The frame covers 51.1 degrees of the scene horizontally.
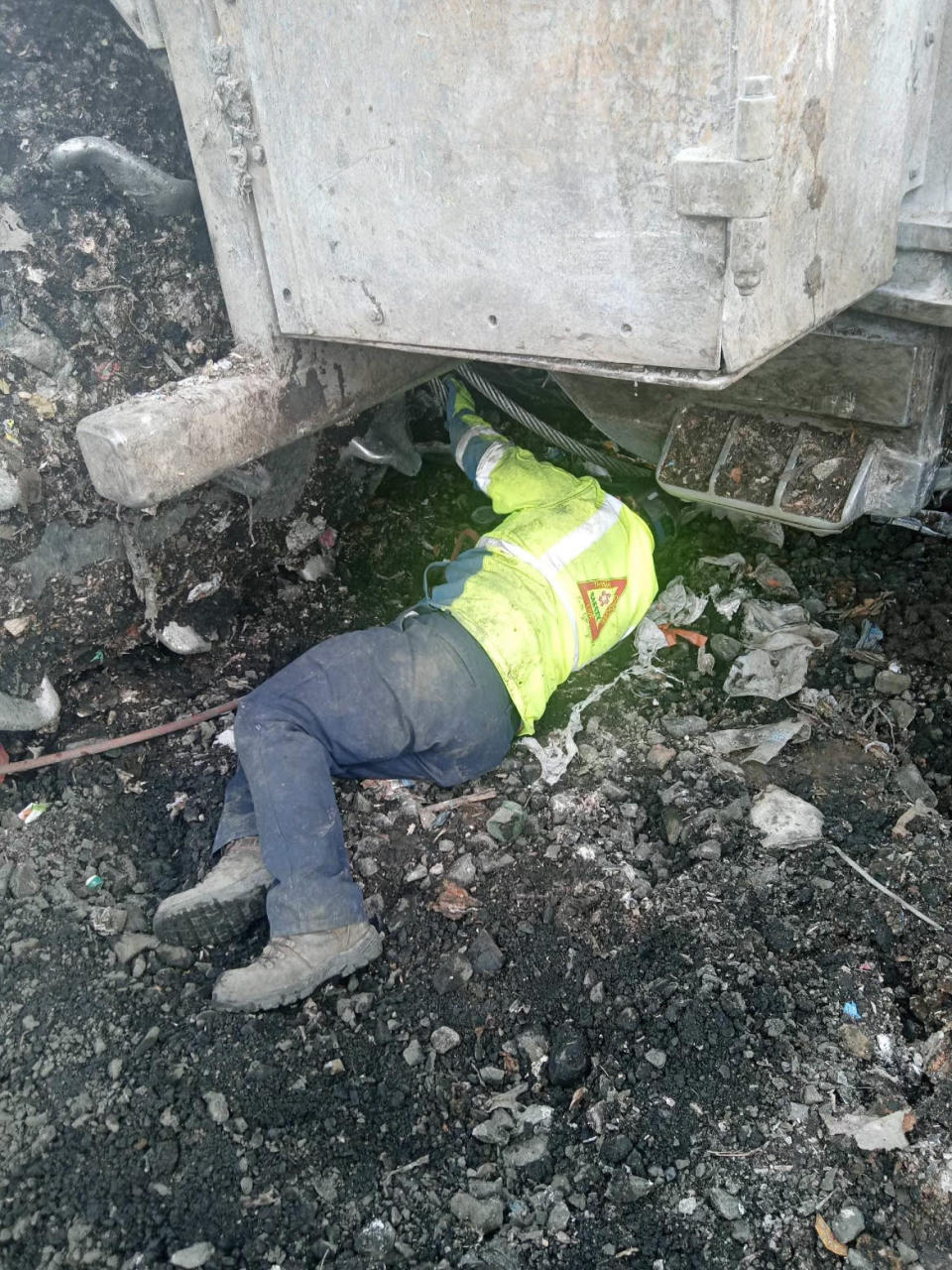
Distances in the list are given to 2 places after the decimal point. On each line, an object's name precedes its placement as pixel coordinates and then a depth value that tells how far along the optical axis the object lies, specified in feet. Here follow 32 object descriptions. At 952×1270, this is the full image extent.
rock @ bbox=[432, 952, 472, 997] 8.18
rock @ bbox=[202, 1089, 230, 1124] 7.31
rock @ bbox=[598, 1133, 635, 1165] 6.95
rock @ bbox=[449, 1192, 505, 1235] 6.70
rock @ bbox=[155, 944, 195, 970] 8.47
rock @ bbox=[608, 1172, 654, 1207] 6.74
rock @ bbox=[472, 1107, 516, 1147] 7.18
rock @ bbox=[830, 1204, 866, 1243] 6.47
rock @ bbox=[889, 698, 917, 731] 10.28
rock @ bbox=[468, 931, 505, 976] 8.27
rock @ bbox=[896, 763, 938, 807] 9.45
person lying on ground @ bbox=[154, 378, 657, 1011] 8.32
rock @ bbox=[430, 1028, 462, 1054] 7.79
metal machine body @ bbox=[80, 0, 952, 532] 6.07
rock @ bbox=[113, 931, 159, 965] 8.45
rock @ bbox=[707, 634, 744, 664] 11.30
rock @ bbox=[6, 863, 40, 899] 8.91
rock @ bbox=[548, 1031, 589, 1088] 7.51
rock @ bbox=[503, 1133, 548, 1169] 7.02
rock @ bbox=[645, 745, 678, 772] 10.11
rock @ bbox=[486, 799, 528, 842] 9.45
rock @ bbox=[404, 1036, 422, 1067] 7.70
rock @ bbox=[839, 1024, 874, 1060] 7.37
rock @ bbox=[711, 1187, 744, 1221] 6.60
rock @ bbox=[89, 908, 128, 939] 8.64
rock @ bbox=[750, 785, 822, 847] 9.04
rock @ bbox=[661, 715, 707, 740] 10.46
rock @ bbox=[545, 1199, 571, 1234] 6.65
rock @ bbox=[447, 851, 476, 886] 9.02
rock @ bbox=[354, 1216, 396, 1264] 6.58
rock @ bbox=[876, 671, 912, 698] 10.57
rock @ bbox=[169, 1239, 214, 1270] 6.49
